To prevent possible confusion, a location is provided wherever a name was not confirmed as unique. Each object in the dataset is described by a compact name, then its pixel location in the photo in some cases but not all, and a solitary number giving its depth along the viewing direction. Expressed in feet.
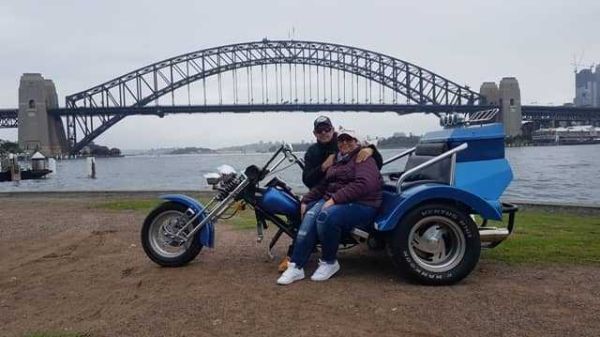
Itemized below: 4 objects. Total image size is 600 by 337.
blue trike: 17.12
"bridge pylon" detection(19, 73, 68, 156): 323.78
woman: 17.37
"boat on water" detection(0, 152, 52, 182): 128.26
